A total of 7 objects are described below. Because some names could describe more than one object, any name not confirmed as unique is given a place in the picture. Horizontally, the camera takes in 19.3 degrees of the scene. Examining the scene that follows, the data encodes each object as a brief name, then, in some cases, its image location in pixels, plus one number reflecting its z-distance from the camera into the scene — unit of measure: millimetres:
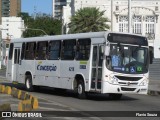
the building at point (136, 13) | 105938
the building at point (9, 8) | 143200
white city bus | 19906
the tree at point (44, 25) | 102875
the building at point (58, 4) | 194888
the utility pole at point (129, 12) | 36194
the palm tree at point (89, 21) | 70312
